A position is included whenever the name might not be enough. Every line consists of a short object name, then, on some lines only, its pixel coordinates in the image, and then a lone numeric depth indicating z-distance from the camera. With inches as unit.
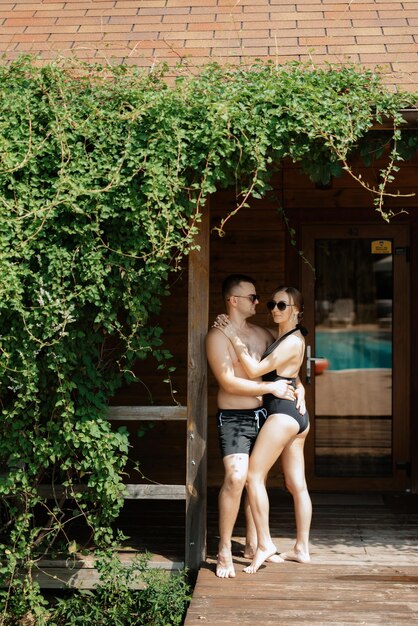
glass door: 305.0
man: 211.9
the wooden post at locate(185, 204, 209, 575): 219.8
